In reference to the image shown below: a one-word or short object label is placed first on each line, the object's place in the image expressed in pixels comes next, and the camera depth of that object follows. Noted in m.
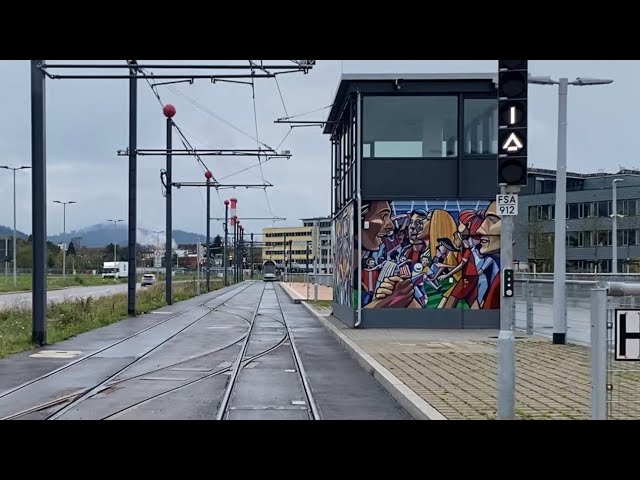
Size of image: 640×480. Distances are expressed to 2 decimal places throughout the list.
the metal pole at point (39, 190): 18.08
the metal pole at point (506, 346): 8.69
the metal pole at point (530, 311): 20.70
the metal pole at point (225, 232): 70.44
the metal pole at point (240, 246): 118.11
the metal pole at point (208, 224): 58.92
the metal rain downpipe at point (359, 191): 21.55
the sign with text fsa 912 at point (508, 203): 9.05
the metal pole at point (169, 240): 38.06
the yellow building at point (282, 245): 161.25
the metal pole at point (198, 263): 55.16
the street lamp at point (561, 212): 17.73
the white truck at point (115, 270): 105.81
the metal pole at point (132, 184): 29.03
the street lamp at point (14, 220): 58.76
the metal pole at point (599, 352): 7.26
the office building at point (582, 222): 46.34
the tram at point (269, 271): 115.19
